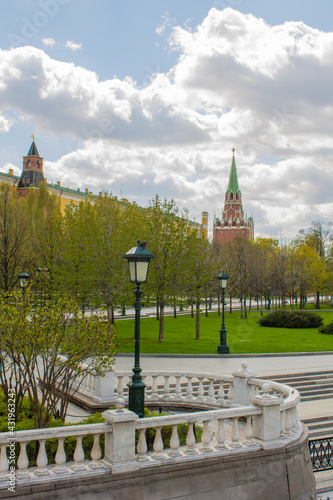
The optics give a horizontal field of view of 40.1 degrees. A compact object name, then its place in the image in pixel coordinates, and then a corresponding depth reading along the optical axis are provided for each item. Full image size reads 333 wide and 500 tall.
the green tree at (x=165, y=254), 26.50
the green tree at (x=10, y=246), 29.27
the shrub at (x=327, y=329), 30.51
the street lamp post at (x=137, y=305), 8.95
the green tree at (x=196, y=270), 27.42
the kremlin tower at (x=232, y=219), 148.75
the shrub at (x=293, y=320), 34.44
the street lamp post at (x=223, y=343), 21.11
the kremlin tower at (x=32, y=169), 85.25
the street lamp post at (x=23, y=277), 22.02
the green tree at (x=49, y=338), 8.28
